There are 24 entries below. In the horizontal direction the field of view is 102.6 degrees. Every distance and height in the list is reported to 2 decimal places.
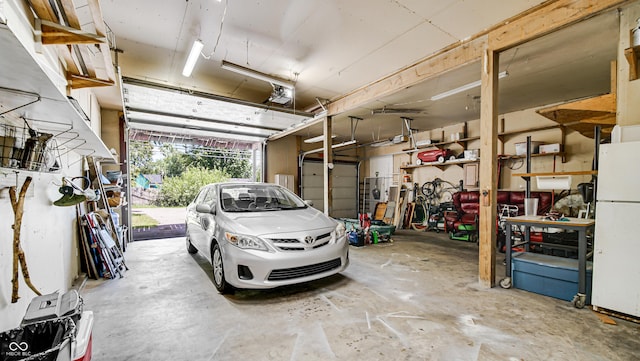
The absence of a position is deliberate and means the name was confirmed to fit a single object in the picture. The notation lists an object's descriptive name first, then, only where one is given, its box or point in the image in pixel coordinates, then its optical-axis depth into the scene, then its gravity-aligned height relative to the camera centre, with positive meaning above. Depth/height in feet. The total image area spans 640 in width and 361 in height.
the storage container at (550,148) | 17.91 +2.15
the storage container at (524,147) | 18.85 +2.31
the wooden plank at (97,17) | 5.94 +3.94
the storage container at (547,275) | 8.66 -3.44
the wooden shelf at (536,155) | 18.25 +1.75
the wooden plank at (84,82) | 9.68 +3.66
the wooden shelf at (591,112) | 8.50 +2.41
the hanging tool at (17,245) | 5.14 -1.44
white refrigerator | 7.20 -1.51
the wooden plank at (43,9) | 5.59 +3.75
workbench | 8.17 -1.95
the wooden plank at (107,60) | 7.56 +3.90
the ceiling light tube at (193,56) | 9.87 +5.01
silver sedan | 8.49 -2.34
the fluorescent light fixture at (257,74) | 11.58 +5.02
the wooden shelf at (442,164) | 23.07 +1.38
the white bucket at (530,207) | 11.41 -1.28
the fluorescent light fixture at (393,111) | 20.03 +5.28
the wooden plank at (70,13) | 5.80 +3.90
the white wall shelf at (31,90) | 3.22 +1.45
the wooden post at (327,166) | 18.12 +0.78
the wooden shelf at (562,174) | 8.68 +0.18
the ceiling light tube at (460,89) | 13.05 +5.16
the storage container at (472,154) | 22.03 +2.08
